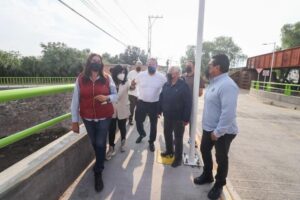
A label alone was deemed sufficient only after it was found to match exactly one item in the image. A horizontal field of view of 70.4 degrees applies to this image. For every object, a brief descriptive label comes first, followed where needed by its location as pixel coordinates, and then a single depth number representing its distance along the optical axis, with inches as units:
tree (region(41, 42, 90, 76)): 1641.2
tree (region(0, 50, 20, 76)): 1281.0
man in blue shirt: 95.2
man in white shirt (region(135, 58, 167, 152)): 161.8
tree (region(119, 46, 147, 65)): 2506.2
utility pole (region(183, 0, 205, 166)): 130.2
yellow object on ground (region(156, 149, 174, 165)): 144.7
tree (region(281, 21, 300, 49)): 1506.3
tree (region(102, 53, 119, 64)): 2605.8
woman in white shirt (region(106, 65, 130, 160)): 150.8
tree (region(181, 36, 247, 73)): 2331.4
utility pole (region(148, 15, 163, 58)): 1167.9
